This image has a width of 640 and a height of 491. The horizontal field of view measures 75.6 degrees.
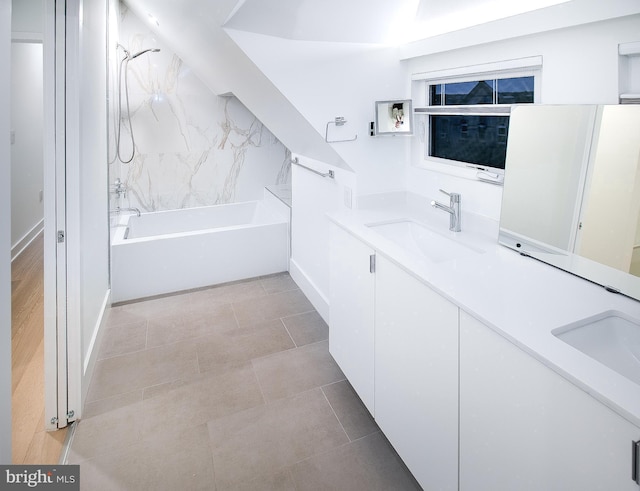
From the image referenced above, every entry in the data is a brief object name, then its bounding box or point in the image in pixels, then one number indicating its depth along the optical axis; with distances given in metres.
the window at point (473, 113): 1.78
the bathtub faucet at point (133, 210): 3.94
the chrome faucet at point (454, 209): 1.91
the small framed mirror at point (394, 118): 2.26
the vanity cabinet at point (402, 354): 1.31
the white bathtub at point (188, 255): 3.30
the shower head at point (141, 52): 3.70
